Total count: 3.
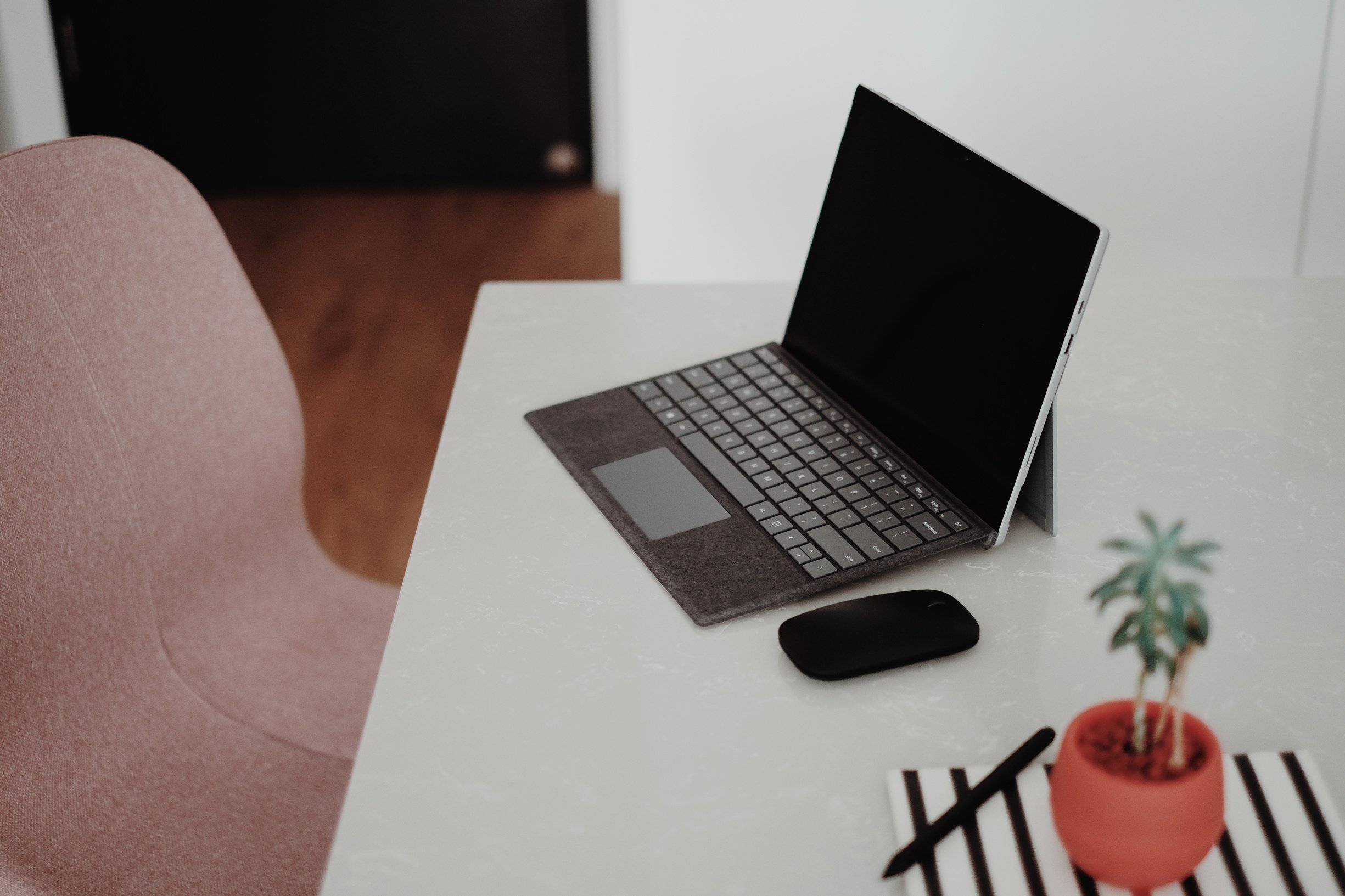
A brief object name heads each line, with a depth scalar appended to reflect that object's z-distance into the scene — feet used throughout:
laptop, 2.50
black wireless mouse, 2.24
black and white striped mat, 1.83
